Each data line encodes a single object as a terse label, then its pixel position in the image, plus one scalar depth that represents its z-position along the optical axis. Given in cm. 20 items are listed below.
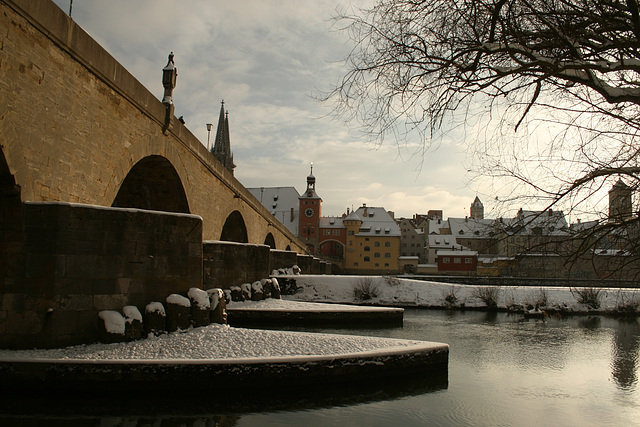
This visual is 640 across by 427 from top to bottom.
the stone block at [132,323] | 838
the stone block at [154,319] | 878
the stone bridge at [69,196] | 752
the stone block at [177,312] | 916
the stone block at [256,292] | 1703
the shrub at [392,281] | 2716
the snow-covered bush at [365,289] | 2597
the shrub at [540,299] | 2589
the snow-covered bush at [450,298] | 2614
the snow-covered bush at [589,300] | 2689
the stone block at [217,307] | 1001
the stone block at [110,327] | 813
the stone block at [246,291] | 1664
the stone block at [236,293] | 1630
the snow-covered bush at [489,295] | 2638
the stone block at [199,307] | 953
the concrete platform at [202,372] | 709
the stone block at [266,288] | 1752
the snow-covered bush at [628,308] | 2601
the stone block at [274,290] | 1819
